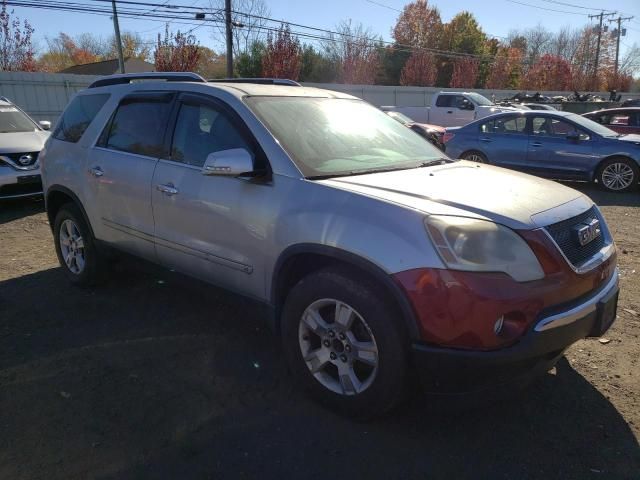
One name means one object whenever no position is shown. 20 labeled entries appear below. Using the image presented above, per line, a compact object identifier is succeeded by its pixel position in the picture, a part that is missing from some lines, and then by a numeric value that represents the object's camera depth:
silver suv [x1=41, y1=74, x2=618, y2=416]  2.40
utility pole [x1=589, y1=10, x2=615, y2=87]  57.81
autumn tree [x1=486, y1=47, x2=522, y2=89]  54.72
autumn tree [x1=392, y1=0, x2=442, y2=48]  55.31
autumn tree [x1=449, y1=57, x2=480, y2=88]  50.12
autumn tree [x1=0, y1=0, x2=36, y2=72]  31.56
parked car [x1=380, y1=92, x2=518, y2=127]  19.50
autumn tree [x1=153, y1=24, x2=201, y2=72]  29.47
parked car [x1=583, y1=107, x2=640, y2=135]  12.49
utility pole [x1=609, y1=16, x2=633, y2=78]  62.81
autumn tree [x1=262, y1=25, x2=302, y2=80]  31.66
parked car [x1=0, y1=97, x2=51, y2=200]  8.04
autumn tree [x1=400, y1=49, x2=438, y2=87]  47.56
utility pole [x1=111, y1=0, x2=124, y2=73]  30.45
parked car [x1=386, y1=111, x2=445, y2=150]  13.89
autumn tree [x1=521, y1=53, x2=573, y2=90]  57.66
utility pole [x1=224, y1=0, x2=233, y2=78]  22.95
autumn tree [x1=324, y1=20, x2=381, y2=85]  44.81
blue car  9.95
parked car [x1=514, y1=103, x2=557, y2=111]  20.43
